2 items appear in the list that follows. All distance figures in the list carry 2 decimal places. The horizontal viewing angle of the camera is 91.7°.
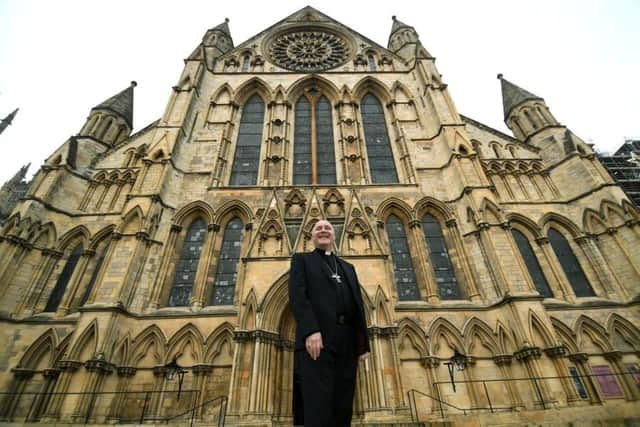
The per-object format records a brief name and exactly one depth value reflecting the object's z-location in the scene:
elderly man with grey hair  2.44
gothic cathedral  7.96
